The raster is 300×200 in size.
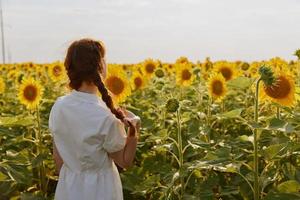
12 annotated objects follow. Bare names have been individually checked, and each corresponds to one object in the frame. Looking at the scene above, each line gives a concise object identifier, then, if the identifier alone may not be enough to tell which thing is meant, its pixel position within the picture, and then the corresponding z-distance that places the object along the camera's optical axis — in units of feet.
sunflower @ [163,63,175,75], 29.76
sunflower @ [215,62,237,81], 18.85
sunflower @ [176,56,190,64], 25.97
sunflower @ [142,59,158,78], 24.22
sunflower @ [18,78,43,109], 15.17
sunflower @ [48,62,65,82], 22.62
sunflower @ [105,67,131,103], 14.48
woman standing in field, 8.67
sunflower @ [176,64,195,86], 19.74
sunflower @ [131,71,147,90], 19.72
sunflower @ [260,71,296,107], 10.69
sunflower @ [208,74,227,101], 15.70
